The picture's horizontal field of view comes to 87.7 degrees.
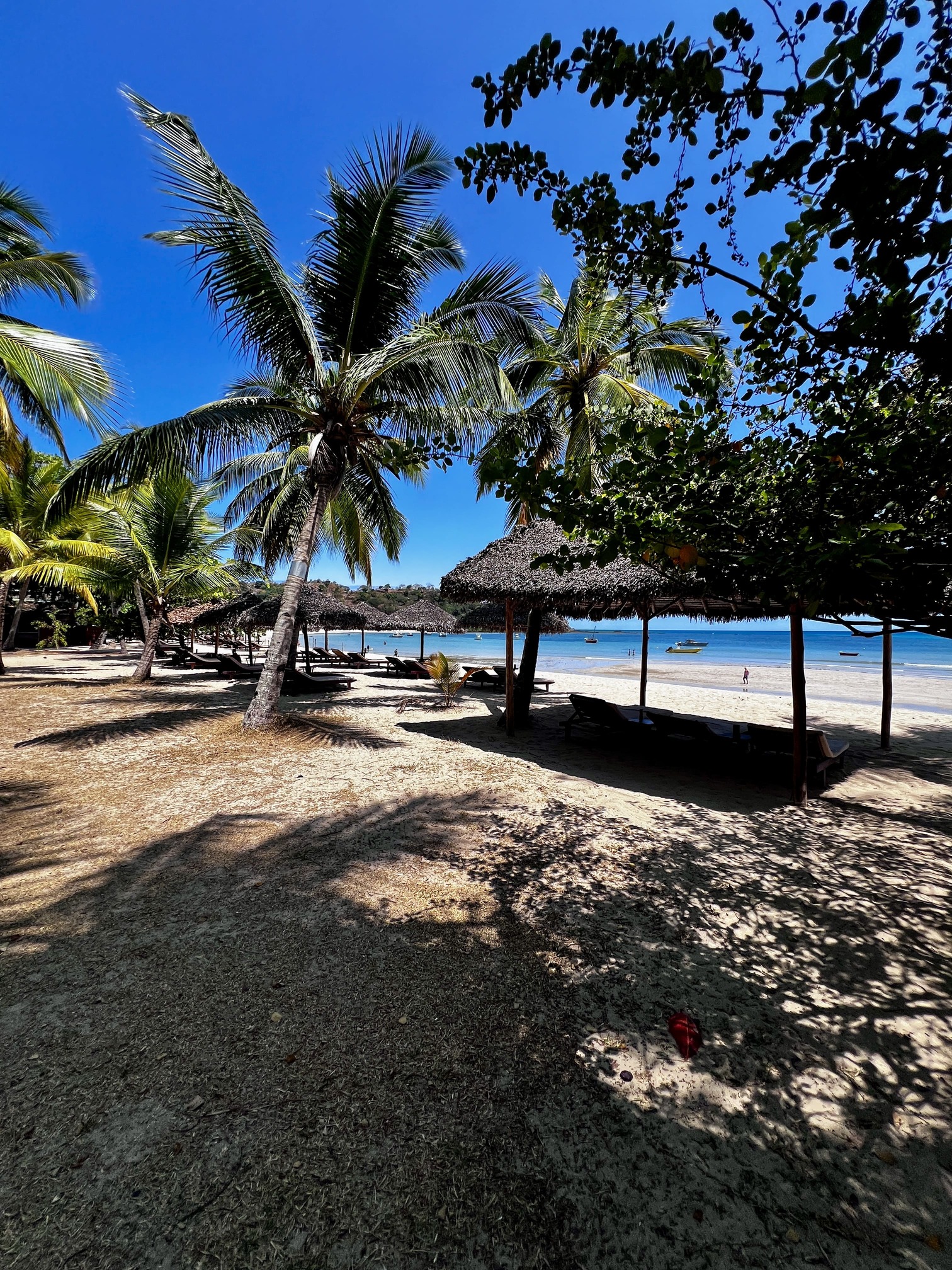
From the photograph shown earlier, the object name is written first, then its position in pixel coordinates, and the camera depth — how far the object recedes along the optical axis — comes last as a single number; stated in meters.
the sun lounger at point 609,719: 7.57
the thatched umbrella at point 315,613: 16.94
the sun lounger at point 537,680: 15.84
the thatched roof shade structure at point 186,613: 25.67
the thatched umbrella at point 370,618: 18.40
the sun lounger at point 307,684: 13.26
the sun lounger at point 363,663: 21.72
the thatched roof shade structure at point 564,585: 7.45
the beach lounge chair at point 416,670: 17.80
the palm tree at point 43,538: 13.11
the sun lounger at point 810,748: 5.98
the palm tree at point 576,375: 9.84
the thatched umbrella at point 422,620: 18.88
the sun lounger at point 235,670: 16.83
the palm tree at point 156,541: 14.89
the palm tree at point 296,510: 10.88
